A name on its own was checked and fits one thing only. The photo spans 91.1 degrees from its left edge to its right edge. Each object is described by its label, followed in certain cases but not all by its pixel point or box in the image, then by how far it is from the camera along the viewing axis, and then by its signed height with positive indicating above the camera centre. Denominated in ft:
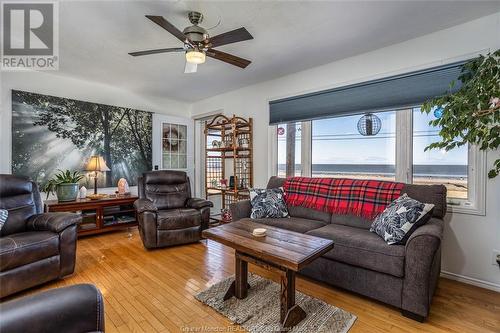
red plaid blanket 8.16 -1.07
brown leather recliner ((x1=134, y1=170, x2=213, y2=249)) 10.31 -2.10
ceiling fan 6.35 +3.40
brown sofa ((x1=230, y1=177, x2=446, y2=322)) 5.70 -2.44
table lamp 12.41 -0.03
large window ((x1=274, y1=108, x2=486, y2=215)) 8.03 +0.39
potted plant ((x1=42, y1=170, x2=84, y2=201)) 11.34 -1.03
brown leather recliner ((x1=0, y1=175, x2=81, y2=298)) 6.64 -2.21
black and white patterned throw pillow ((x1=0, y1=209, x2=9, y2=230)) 6.22 -1.32
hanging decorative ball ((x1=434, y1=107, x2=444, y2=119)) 8.08 +1.79
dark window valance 8.12 +2.74
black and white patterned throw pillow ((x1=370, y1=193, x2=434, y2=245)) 6.40 -1.49
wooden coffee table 5.21 -1.93
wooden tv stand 11.20 -2.41
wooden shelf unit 13.69 +0.56
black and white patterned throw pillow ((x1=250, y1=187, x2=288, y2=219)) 9.46 -1.53
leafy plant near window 5.99 +1.47
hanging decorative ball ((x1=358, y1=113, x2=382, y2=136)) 9.93 +1.68
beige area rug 5.59 -3.66
